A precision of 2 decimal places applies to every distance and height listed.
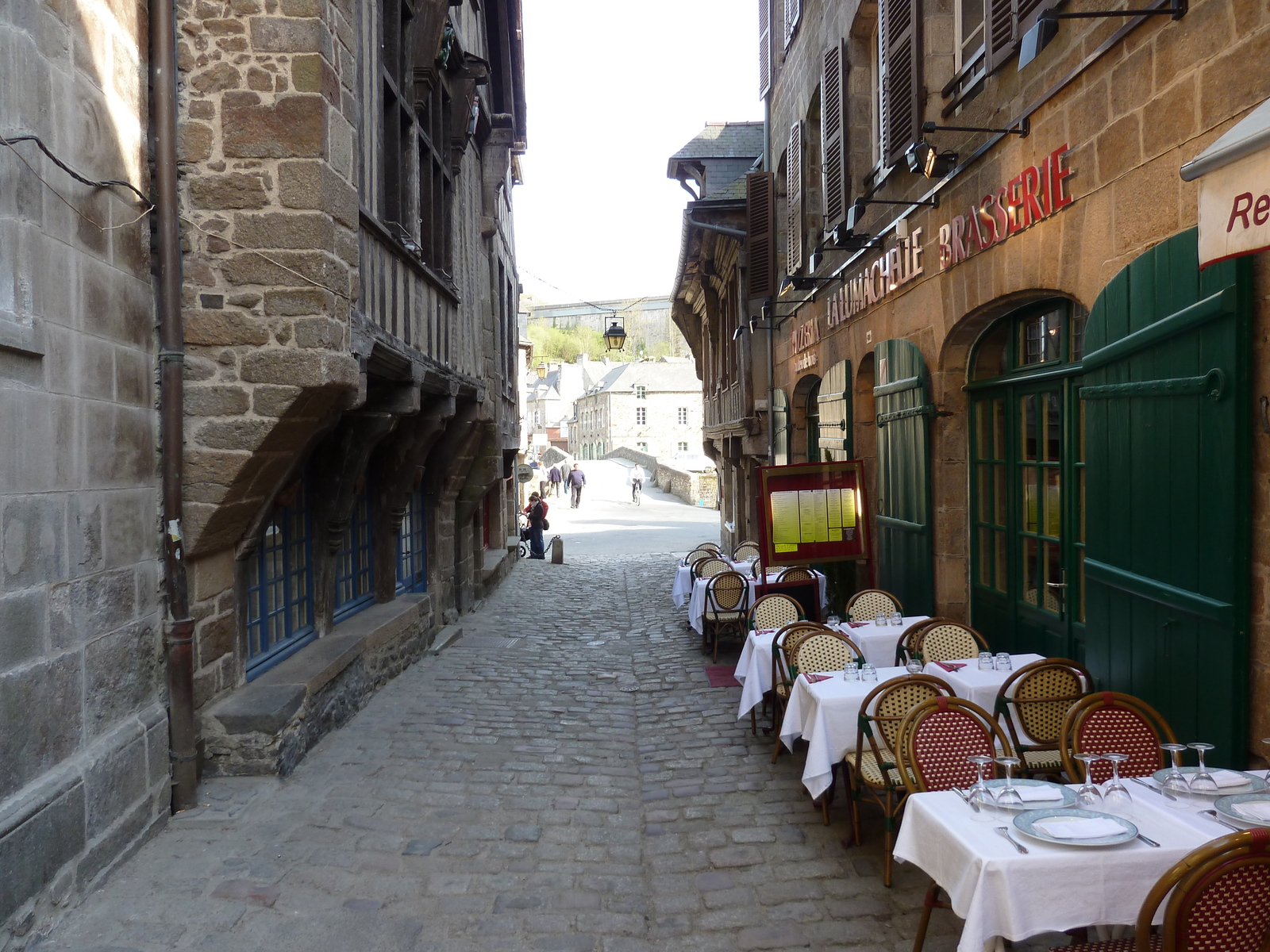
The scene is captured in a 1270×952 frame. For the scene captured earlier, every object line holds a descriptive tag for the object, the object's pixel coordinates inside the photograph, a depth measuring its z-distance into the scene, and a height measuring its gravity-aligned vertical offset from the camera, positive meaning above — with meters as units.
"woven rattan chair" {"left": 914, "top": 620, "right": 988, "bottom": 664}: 5.89 -1.11
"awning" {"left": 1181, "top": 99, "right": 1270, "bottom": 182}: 2.72 +0.94
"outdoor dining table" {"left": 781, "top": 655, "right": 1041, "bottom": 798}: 4.64 -1.28
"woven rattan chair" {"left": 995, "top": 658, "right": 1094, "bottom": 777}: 4.46 -1.13
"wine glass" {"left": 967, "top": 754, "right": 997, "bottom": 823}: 3.08 -1.10
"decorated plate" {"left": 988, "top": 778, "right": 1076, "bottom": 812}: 3.10 -1.11
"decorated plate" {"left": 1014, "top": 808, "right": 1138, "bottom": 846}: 2.77 -1.10
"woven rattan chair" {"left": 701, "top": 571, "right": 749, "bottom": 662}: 9.09 -1.31
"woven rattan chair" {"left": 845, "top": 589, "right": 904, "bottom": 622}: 7.15 -1.06
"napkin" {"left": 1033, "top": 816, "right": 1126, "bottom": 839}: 2.82 -1.10
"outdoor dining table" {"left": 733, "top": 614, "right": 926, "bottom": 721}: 6.18 -1.27
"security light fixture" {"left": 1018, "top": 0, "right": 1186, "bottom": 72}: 4.76 +2.18
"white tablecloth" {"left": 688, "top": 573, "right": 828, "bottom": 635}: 9.57 -1.35
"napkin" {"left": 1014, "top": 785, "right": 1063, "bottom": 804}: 3.14 -1.10
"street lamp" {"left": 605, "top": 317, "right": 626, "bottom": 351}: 20.58 +2.88
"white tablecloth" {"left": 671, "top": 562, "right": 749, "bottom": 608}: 11.38 -1.42
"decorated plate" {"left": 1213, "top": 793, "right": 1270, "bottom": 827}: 2.79 -1.05
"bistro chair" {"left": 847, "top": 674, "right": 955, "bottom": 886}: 4.23 -1.20
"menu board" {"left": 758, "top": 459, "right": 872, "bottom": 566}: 8.10 -0.40
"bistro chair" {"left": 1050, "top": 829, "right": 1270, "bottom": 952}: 2.31 -1.08
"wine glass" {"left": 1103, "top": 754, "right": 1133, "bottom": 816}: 3.05 -1.08
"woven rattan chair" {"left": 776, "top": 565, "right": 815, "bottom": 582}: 9.12 -1.04
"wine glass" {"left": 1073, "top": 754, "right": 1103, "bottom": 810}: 3.10 -1.09
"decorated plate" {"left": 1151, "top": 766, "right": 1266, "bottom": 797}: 3.11 -1.07
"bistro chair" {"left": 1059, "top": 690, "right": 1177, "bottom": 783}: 3.73 -1.07
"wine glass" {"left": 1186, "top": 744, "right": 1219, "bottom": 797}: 3.07 -1.04
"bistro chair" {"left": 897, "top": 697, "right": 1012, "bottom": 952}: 3.77 -1.11
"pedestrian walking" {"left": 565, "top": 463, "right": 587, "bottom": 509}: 34.12 -0.52
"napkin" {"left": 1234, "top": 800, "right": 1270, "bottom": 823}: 2.79 -1.05
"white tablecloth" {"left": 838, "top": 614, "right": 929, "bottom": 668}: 6.52 -1.22
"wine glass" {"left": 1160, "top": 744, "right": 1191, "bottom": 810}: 3.08 -1.07
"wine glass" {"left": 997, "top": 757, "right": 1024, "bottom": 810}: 3.11 -1.10
